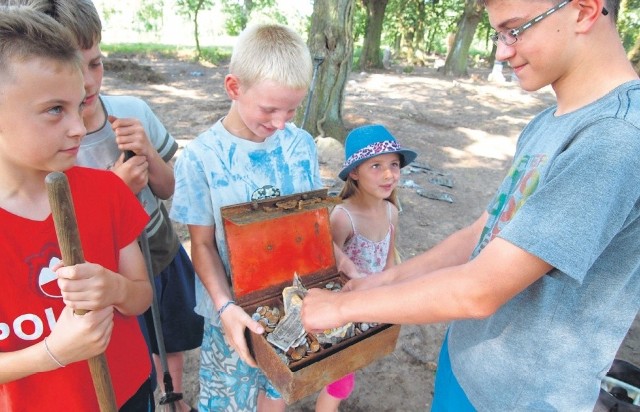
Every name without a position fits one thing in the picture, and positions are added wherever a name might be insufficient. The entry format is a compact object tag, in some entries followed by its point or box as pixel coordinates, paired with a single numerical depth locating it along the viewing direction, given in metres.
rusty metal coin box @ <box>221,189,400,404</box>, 1.54
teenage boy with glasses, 0.98
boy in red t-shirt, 1.10
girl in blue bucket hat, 2.53
